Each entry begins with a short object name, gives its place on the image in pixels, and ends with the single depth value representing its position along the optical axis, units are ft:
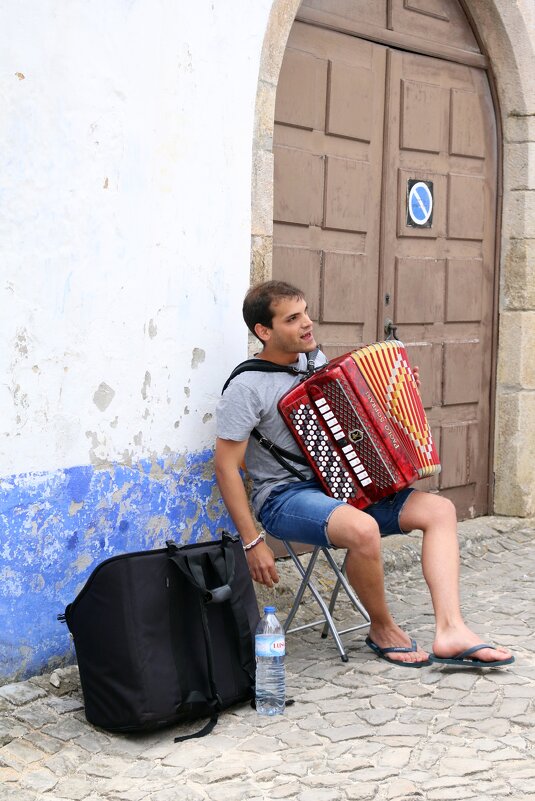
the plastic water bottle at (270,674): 12.90
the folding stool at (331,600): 14.64
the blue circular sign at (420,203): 20.52
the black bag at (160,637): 12.13
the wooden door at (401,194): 18.26
